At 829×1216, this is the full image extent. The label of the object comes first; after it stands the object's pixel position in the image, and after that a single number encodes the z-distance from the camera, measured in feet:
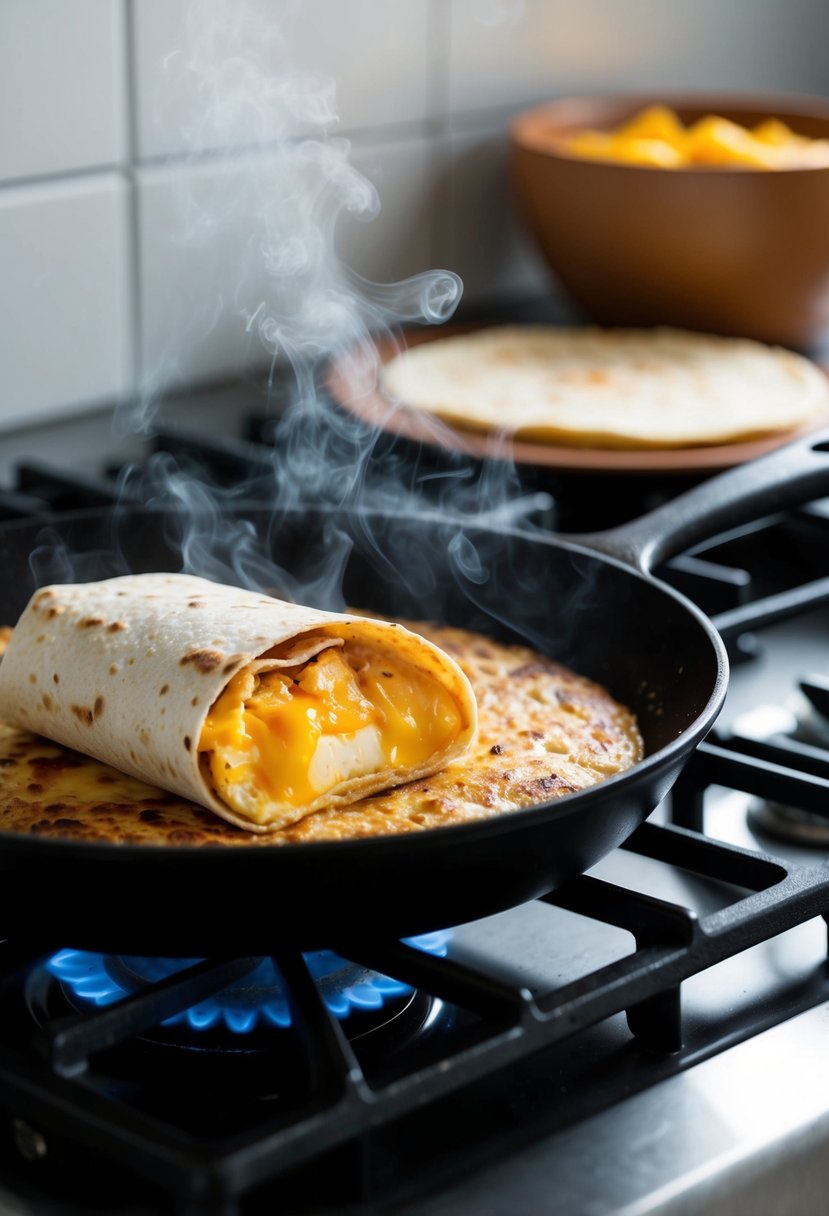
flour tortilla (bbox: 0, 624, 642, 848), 3.42
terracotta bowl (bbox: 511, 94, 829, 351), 4.73
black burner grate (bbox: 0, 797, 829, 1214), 2.63
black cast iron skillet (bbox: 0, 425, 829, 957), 2.86
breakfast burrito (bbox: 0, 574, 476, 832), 3.43
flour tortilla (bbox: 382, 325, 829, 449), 4.42
